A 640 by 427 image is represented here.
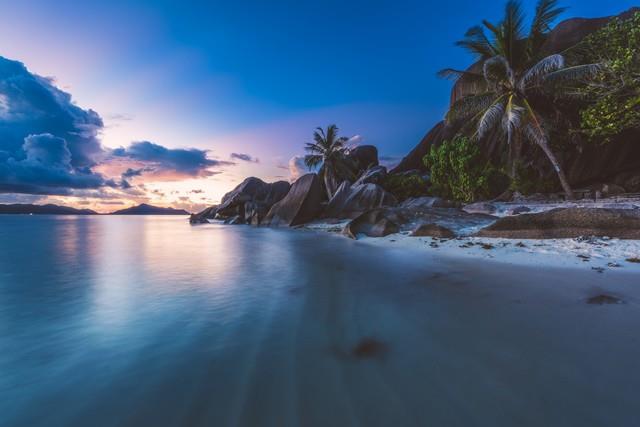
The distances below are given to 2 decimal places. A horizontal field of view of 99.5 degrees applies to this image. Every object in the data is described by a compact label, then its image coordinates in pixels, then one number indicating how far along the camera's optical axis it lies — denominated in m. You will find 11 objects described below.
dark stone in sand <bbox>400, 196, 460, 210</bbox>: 15.57
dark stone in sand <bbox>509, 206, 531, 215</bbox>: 10.74
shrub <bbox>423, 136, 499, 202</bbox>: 19.12
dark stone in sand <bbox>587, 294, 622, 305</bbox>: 2.80
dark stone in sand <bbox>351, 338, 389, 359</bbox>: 1.95
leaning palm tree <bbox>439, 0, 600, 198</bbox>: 13.72
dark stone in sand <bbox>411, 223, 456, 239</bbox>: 8.12
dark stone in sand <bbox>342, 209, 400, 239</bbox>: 9.66
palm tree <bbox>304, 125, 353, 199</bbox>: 29.39
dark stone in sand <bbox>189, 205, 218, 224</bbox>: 35.01
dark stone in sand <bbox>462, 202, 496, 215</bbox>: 12.27
